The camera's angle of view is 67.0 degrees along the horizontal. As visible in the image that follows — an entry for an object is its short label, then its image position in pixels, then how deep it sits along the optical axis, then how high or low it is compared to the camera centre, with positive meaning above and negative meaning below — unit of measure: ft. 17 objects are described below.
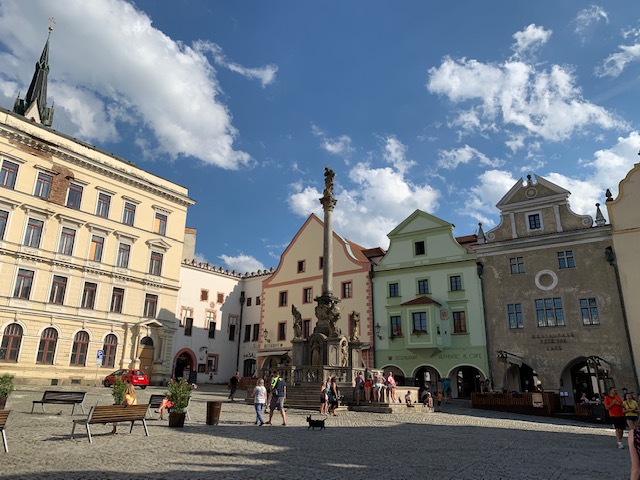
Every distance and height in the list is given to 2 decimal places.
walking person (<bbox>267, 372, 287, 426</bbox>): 52.95 -1.38
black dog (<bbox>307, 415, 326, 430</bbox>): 48.67 -3.70
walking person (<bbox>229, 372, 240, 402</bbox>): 84.64 -0.50
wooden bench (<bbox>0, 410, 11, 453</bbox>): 29.94 -2.54
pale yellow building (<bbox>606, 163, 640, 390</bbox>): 93.50 +28.39
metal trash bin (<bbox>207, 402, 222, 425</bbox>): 50.21 -3.00
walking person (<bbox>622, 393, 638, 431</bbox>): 45.62 -1.58
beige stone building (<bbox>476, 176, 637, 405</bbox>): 96.17 +18.36
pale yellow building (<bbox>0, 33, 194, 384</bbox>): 107.55 +28.61
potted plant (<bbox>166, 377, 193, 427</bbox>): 45.01 -1.63
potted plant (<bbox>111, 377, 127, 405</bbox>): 42.86 -0.87
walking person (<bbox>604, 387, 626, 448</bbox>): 46.06 -2.23
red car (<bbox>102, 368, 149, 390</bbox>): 106.66 +0.78
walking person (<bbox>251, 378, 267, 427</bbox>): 51.52 -1.67
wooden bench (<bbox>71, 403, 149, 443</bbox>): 35.67 -2.47
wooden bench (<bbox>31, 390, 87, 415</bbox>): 51.47 -1.83
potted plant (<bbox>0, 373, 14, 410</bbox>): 53.88 -0.93
